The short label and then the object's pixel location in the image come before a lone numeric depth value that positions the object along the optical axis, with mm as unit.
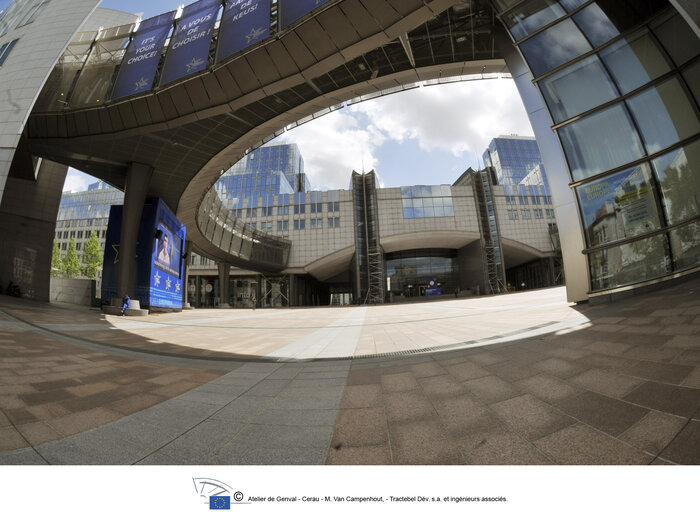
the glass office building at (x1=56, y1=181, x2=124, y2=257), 63281
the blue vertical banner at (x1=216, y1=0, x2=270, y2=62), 11336
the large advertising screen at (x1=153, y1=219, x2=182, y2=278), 18062
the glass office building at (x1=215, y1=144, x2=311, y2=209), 63759
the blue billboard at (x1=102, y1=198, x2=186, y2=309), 16766
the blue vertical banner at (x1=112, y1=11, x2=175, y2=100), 13359
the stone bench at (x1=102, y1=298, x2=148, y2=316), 14633
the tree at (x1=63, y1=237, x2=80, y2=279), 36438
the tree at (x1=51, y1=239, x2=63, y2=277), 37691
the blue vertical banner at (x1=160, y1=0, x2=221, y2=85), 12470
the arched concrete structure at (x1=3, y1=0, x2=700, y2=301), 6223
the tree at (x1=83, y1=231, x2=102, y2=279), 36156
